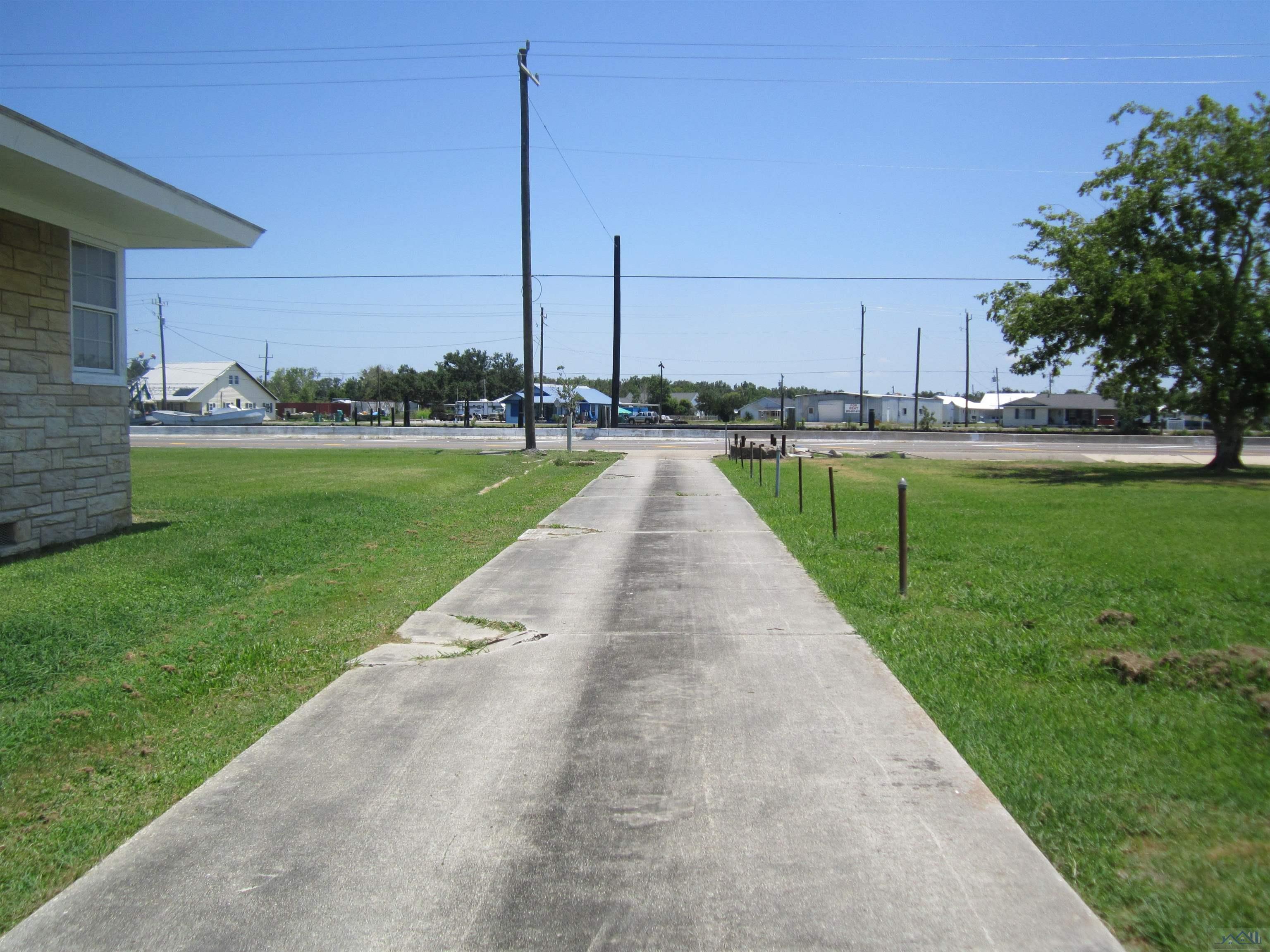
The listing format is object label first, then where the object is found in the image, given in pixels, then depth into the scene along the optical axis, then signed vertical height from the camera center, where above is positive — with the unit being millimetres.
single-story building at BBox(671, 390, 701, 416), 123438 +3443
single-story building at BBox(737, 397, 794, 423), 109500 +1631
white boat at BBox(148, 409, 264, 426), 63094 -296
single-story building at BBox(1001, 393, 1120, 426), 98125 +1805
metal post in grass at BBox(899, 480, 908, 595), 9109 -1213
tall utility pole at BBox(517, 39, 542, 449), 31938 +6177
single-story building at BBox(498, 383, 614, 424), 90875 +1838
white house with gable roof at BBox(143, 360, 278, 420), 85312 +2661
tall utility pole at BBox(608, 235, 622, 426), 57312 +7225
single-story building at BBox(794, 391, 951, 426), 97625 +1859
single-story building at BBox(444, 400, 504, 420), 99500 +1127
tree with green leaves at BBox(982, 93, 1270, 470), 25938 +4191
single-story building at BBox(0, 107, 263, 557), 10391 +1173
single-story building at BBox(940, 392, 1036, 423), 111438 +2034
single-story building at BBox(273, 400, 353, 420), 99000 +1013
